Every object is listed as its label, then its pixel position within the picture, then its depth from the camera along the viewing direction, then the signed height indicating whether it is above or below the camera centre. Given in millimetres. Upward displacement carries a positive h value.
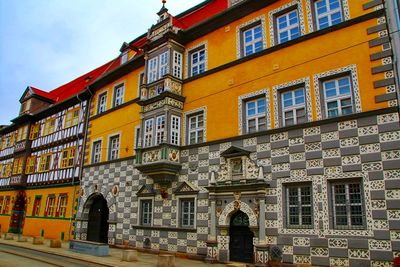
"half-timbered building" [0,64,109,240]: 28016 +5456
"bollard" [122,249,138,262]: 15786 -1491
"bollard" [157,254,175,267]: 13641 -1489
